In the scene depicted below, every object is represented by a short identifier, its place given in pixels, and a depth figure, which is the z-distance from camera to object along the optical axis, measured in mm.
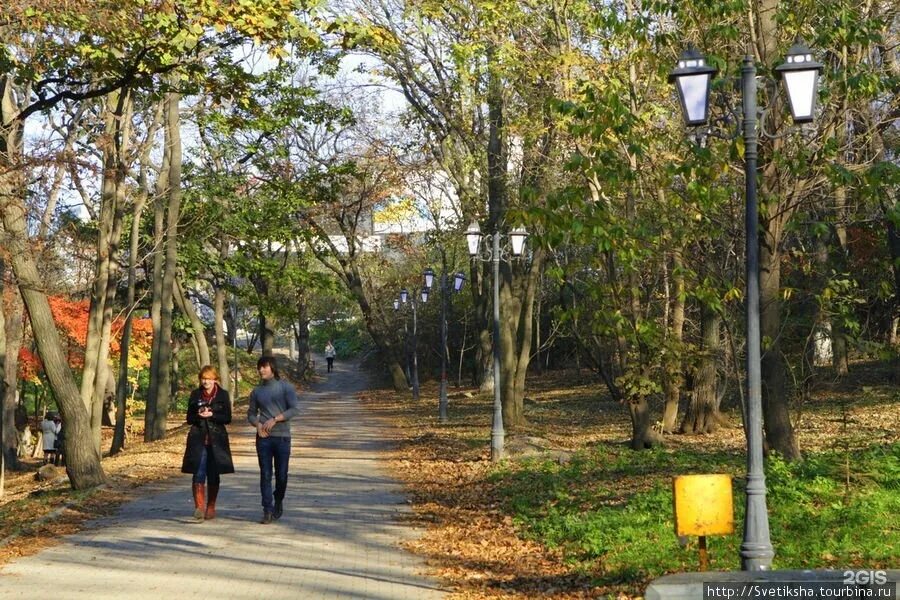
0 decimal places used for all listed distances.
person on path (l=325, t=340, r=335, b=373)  82875
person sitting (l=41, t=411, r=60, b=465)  31875
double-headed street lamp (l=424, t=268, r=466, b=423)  32094
